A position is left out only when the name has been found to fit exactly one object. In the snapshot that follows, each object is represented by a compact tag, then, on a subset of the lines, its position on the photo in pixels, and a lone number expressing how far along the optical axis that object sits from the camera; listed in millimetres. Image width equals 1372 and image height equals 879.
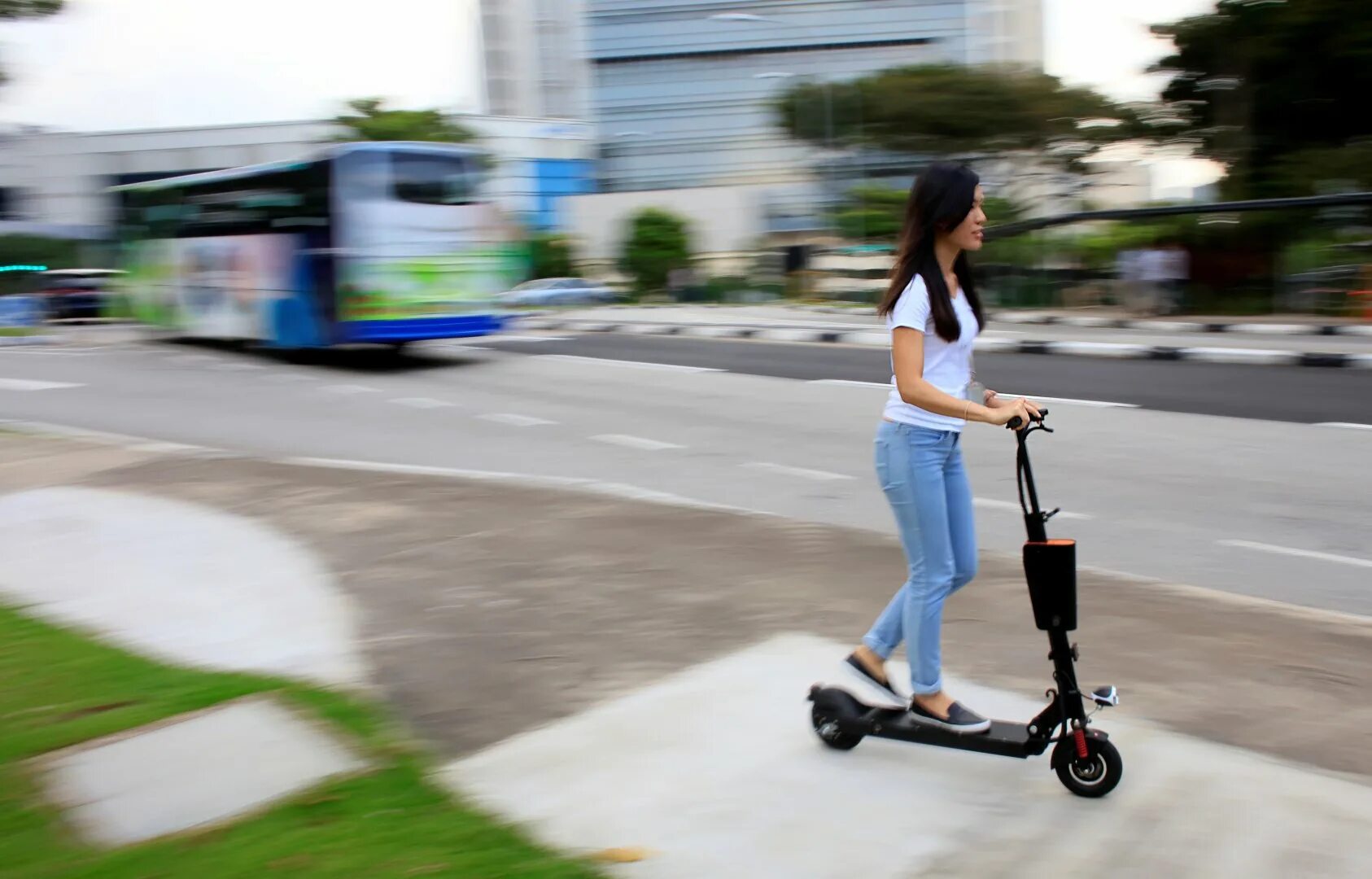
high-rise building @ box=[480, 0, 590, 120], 152625
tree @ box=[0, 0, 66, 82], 11867
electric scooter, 3564
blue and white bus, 16156
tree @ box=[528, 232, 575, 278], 60438
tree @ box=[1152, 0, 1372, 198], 28234
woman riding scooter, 3654
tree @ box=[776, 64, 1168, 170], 39812
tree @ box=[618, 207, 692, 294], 52984
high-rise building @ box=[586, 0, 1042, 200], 99812
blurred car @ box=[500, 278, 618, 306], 43062
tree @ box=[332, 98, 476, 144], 60906
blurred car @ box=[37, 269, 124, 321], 29688
